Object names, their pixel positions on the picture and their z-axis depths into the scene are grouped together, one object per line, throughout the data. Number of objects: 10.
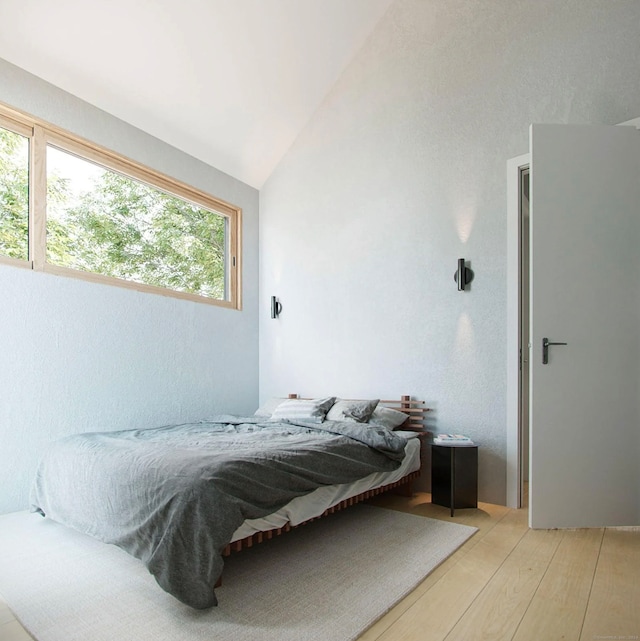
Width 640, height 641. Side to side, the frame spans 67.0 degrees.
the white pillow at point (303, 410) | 3.61
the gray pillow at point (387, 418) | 3.50
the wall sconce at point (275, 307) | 4.79
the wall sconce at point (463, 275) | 3.49
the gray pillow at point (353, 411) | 3.46
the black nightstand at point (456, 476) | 3.08
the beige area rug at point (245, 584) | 1.71
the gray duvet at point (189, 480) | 1.85
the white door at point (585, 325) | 2.73
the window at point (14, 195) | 3.11
